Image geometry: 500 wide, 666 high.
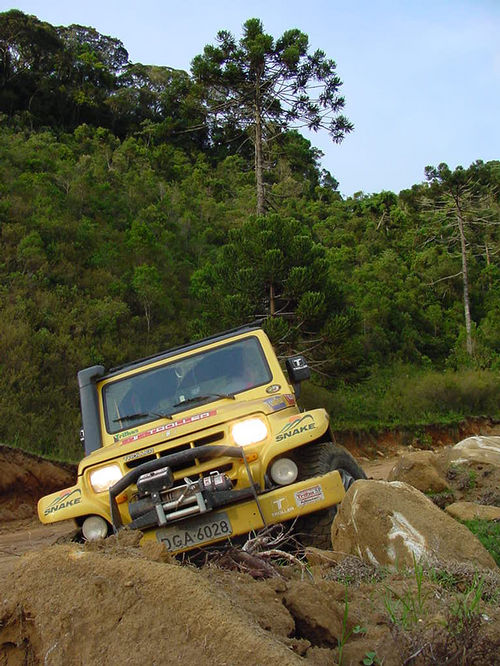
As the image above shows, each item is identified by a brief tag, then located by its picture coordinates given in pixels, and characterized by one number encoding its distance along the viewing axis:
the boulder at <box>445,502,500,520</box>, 6.87
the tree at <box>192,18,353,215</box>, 24.44
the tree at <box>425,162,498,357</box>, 33.38
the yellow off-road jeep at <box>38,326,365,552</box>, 5.19
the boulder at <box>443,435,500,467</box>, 10.39
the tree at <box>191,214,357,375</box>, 19.56
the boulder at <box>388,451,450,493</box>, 9.15
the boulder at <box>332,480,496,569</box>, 4.41
